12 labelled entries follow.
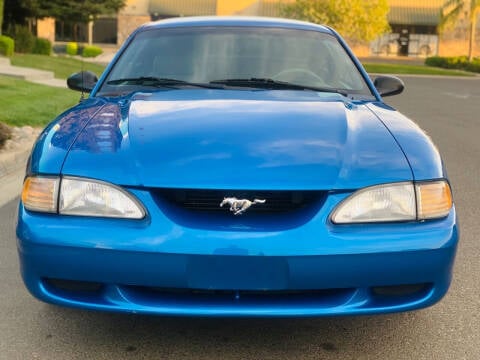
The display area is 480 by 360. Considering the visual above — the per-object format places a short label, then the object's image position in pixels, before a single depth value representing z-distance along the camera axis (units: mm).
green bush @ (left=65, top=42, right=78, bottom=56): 41594
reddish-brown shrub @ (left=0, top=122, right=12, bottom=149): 7570
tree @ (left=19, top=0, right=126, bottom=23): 28906
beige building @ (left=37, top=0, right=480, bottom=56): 57188
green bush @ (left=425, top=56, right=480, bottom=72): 39488
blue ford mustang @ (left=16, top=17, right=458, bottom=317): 2516
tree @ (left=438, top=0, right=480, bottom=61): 41288
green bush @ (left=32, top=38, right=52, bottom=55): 28781
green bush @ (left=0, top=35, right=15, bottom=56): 23500
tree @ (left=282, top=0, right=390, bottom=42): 43156
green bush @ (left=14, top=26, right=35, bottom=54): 27438
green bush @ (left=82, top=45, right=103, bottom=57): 40641
